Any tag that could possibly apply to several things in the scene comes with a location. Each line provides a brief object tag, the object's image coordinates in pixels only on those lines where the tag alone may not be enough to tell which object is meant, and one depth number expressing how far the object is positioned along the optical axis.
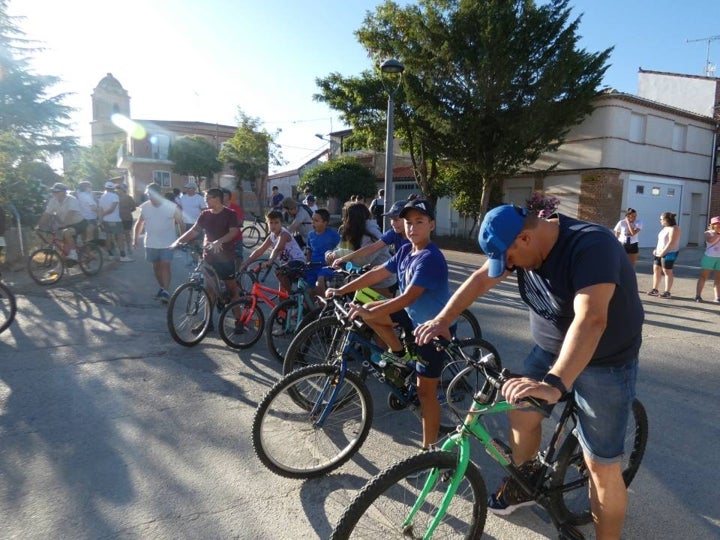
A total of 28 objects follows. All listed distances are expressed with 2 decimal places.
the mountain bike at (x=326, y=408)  2.97
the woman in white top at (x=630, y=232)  10.03
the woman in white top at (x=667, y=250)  8.91
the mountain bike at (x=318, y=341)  3.79
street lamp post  11.28
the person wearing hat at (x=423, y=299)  3.07
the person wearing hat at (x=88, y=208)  10.20
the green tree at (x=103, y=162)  44.23
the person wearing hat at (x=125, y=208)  11.71
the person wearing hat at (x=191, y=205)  11.07
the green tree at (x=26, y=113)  12.59
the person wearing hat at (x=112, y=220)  10.95
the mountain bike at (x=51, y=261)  8.43
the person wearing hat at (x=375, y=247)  4.77
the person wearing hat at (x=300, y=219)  8.50
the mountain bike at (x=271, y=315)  5.09
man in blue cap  1.88
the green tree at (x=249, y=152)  34.44
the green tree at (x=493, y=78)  15.24
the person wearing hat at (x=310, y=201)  11.43
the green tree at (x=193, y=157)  38.81
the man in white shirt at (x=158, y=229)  7.00
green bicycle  1.98
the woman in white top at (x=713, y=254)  8.48
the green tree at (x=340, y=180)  24.42
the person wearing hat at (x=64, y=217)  9.07
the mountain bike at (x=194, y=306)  5.47
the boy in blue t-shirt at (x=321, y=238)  5.74
